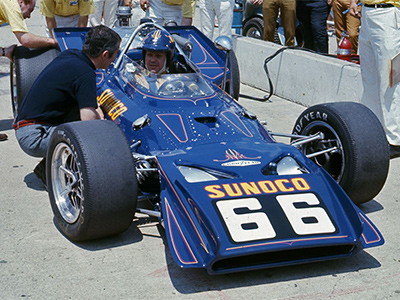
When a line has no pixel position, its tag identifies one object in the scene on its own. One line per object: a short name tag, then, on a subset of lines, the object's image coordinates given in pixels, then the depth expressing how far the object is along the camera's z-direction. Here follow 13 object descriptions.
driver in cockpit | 5.68
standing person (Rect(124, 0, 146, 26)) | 11.05
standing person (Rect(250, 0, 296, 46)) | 9.53
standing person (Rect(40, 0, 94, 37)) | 8.10
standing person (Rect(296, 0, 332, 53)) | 9.77
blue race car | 3.90
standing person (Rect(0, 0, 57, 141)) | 6.51
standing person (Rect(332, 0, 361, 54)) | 9.84
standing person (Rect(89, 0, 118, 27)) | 9.74
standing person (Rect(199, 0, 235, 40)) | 9.58
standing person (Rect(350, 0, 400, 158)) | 6.34
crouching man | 4.97
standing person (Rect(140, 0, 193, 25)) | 9.29
